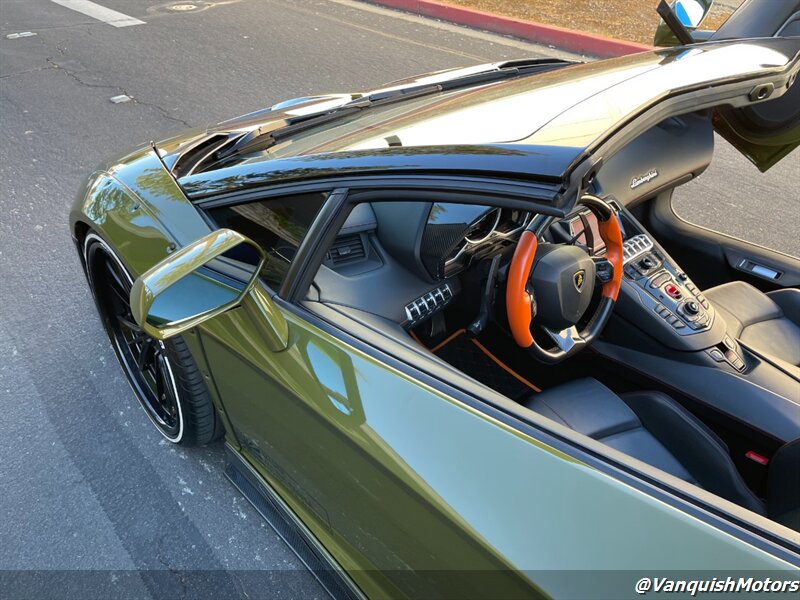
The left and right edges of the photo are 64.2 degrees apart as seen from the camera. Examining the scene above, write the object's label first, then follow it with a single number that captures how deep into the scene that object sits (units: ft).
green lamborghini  4.49
